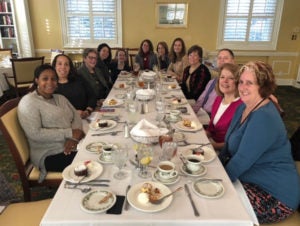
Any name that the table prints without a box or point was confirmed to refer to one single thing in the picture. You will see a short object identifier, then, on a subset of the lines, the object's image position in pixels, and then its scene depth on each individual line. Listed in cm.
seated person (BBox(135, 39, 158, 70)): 477
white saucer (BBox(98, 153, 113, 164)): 138
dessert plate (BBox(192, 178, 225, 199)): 112
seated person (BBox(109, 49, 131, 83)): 436
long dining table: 99
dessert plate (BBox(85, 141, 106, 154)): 149
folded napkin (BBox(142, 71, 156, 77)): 374
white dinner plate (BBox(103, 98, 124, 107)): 241
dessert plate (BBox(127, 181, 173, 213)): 103
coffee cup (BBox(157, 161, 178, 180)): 122
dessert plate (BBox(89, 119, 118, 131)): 182
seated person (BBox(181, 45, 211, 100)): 324
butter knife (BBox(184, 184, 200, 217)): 102
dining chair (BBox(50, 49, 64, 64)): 552
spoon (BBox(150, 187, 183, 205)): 107
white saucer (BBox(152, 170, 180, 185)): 121
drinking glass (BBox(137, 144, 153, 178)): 128
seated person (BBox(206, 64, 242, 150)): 199
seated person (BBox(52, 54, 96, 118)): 246
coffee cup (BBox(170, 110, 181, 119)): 206
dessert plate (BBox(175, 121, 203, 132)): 184
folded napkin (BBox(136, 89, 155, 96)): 258
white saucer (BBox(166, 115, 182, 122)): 203
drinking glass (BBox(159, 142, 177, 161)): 138
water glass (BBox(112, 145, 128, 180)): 126
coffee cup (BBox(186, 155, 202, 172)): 129
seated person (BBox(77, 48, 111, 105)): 314
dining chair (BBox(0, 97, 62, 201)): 159
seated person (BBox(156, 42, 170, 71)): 482
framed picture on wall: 556
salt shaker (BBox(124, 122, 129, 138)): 170
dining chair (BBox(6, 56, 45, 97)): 401
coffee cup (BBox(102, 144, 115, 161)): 139
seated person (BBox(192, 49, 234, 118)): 276
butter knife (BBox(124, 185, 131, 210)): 105
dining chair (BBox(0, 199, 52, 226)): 128
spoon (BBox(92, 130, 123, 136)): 174
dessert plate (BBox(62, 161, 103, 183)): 122
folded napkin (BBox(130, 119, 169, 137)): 158
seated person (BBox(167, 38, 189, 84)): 434
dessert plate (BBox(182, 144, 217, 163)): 141
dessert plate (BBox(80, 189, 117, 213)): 102
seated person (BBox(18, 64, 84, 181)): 175
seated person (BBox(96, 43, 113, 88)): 376
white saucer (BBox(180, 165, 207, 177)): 127
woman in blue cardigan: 133
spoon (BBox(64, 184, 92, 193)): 114
